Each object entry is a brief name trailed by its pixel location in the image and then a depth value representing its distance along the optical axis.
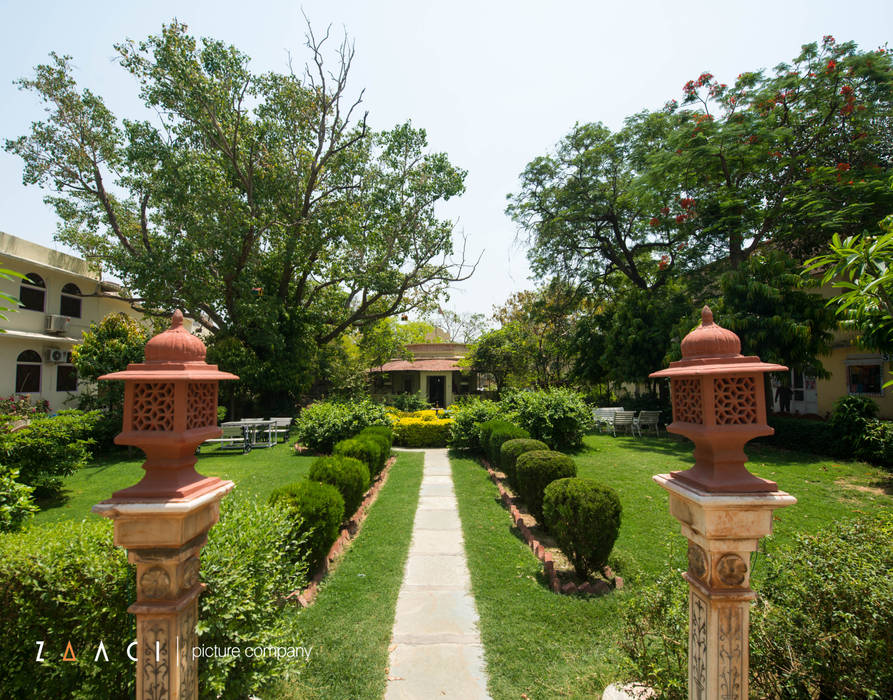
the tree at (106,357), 12.52
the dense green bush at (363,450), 8.27
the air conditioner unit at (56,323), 16.45
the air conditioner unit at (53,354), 16.42
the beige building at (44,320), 15.12
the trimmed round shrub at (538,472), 6.14
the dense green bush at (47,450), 7.25
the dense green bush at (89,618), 2.53
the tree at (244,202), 15.42
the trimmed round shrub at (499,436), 9.56
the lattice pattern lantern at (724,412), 2.14
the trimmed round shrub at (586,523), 4.58
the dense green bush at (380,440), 9.80
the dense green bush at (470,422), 12.85
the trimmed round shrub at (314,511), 4.64
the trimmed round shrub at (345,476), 6.00
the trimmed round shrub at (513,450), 7.81
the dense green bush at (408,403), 21.09
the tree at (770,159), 12.09
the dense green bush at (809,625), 2.29
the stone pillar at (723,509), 2.11
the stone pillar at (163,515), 2.15
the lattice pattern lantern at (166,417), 2.18
